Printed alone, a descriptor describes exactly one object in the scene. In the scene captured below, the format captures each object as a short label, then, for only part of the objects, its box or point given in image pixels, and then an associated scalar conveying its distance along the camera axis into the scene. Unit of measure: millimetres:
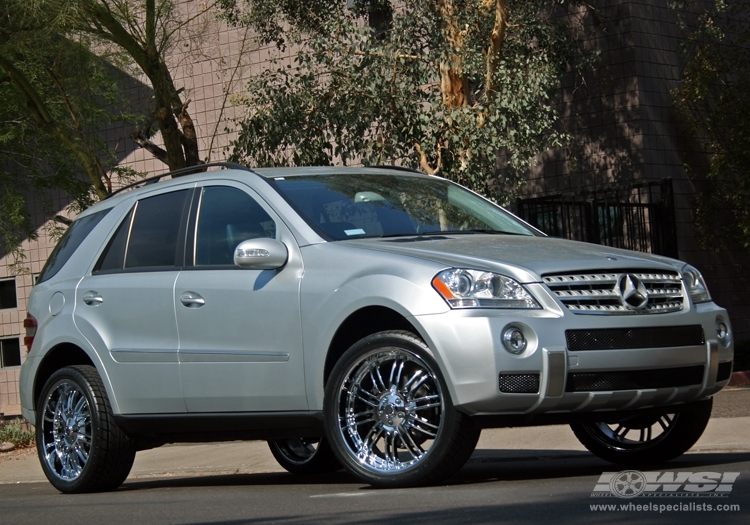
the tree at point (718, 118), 17266
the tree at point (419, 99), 13727
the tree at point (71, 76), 13703
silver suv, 6070
